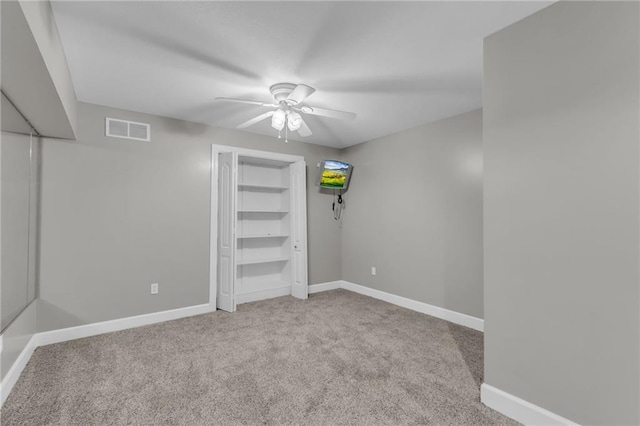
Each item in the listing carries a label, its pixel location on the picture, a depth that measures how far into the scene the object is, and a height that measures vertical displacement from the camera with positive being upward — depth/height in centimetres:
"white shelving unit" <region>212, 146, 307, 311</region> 408 -10
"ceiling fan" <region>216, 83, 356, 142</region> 272 +100
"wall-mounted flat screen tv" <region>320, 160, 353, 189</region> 489 +72
